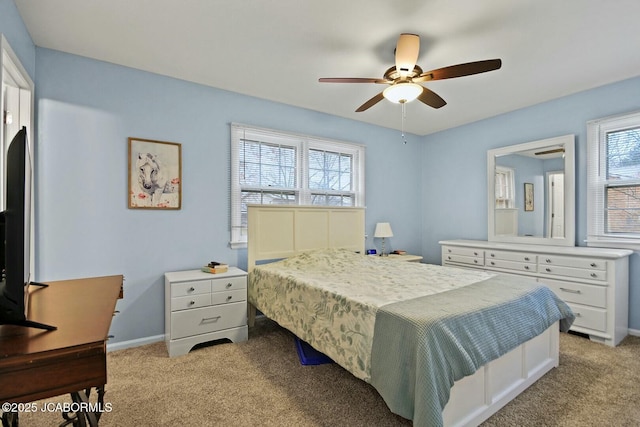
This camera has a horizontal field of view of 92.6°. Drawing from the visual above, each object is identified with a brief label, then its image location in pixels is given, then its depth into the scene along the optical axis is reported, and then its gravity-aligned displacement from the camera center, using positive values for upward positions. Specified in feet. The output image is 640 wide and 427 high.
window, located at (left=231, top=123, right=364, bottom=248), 11.22 +1.72
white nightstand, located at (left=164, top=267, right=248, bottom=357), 8.64 -2.84
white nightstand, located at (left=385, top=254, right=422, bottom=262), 14.04 -2.07
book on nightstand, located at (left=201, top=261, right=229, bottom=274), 9.48 -1.74
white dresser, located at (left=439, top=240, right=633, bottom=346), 9.21 -2.15
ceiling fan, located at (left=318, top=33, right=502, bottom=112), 6.70 +3.31
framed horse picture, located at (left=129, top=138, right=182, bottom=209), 9.35 +1.20
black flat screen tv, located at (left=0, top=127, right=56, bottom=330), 2.99 -0.35
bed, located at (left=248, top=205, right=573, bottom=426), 4.90 -2.26
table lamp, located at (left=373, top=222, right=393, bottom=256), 14.33 -0.81
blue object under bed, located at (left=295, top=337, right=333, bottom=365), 8.21 -3.96
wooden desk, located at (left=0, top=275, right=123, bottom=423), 2.54 -1.26
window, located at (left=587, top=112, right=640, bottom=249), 10.14 +1.10
